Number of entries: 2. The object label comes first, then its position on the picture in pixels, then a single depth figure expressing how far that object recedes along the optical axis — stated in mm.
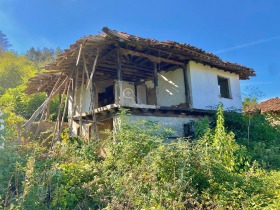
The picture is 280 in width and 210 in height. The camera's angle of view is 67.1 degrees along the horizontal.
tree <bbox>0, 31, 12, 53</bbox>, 44896
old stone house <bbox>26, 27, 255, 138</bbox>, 7151
